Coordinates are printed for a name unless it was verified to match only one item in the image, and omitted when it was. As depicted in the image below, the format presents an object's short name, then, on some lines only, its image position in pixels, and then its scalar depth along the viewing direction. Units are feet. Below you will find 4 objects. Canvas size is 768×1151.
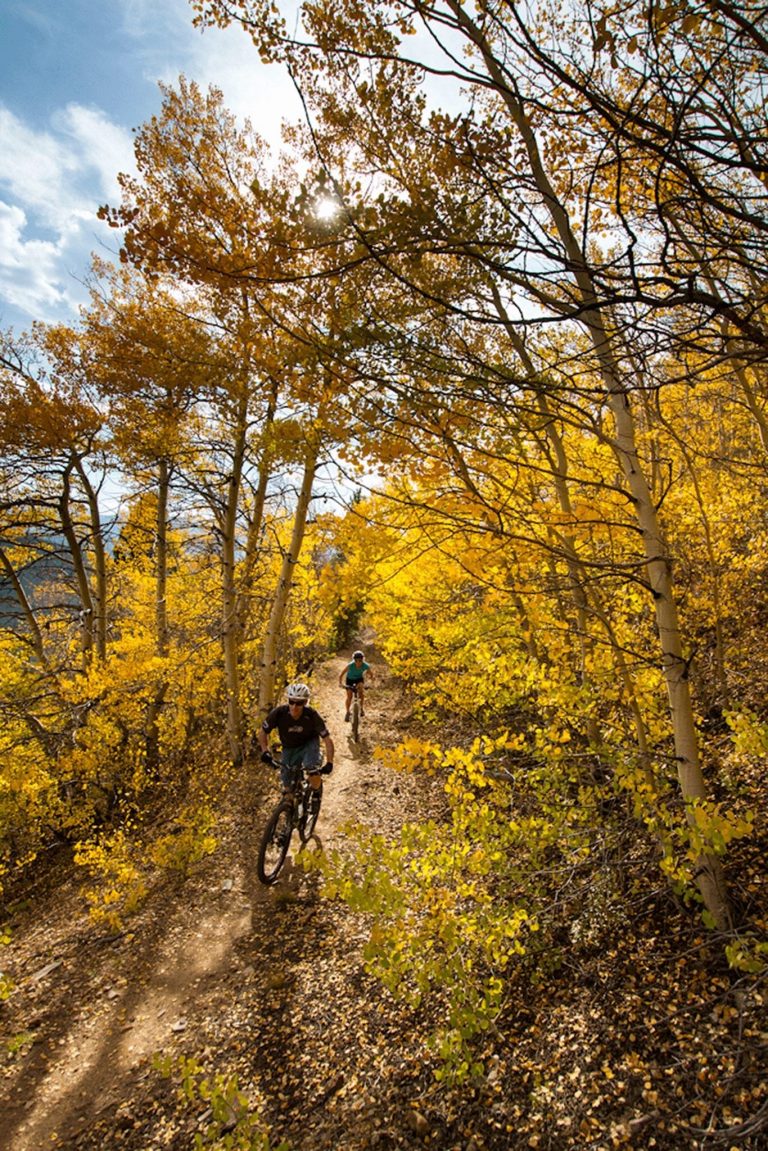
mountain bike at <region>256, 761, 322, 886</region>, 18.63
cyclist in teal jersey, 34.27
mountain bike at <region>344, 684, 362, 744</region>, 34.58
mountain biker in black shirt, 18.81
